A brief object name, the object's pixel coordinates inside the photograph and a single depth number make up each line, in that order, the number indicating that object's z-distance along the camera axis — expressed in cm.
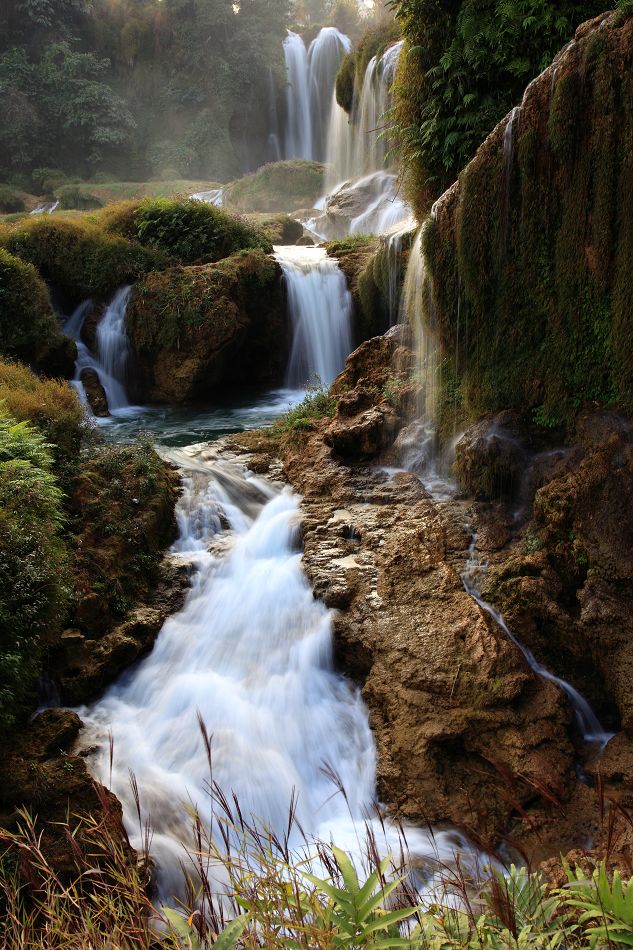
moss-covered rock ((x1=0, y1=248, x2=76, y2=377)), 1227
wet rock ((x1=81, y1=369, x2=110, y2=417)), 1302
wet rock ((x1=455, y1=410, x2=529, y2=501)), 675
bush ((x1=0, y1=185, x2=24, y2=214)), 2802
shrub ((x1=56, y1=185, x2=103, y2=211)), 2771
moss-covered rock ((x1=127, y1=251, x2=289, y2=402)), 1369
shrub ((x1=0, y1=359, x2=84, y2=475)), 797
